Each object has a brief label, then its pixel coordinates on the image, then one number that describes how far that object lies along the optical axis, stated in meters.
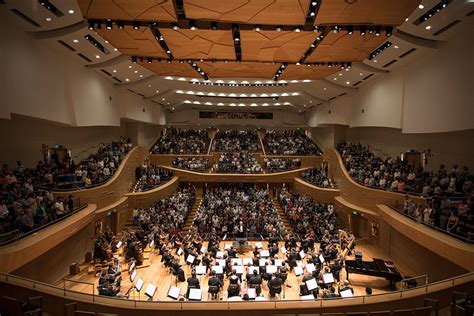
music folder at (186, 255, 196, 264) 11.40
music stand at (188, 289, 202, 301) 8.46
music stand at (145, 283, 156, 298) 8.38
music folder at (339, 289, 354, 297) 8.66
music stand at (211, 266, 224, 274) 10.52
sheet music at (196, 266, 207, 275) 10.29
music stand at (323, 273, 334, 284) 9.55
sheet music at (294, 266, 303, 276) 10.43
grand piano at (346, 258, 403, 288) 10.85
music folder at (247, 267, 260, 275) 10.82
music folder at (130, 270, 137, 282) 9.45
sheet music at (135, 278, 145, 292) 8.65
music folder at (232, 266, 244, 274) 10.64
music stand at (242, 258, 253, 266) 11.21
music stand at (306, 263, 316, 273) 10.60
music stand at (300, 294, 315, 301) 8.57
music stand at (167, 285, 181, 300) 8.62
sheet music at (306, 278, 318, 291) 8.93
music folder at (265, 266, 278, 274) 10.58
